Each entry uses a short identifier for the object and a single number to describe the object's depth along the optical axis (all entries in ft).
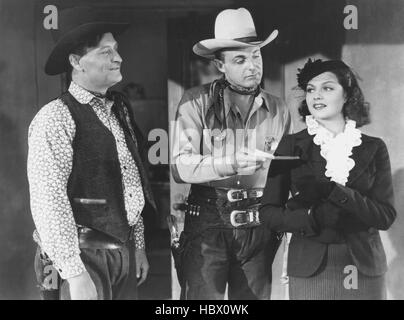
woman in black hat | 12.20
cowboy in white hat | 12.39
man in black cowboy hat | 11.49
